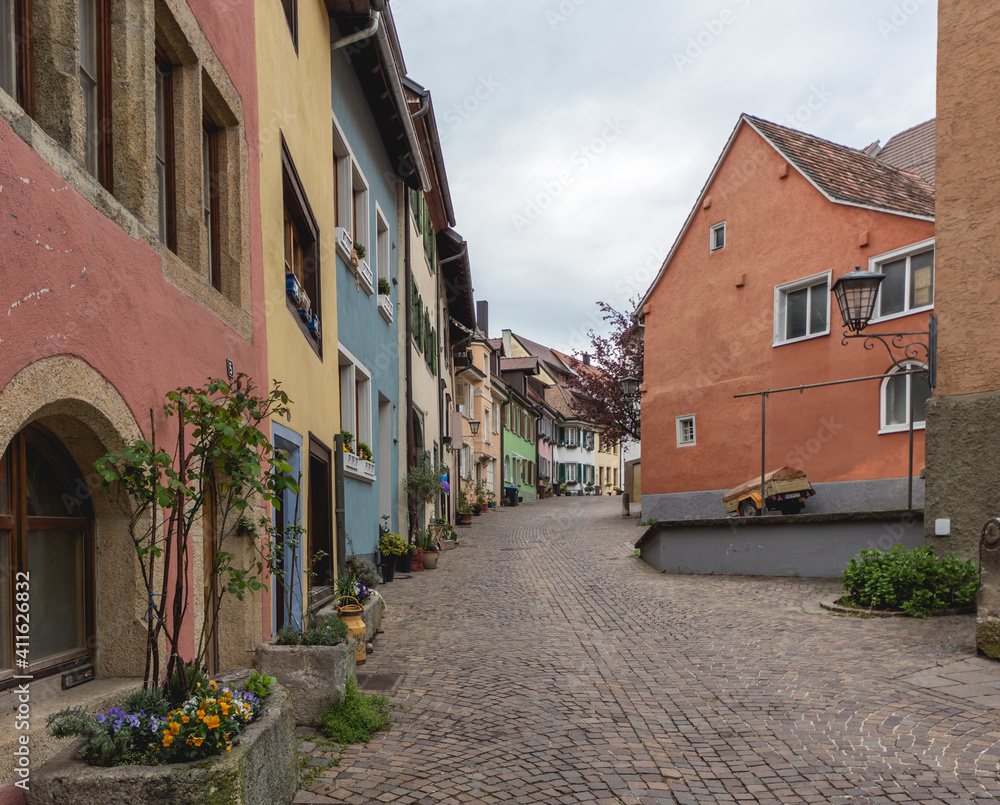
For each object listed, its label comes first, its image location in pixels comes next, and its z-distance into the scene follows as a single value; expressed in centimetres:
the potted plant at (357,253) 1044
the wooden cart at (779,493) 1462
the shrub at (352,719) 505
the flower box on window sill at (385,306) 1298
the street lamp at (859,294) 1030
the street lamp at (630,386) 2051
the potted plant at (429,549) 1487
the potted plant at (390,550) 1281
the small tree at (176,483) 353
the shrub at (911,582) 891
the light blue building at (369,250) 1035
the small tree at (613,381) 2589
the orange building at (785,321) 1488
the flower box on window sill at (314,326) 823
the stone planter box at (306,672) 531
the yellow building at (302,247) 675
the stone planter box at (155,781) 295
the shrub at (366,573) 958
